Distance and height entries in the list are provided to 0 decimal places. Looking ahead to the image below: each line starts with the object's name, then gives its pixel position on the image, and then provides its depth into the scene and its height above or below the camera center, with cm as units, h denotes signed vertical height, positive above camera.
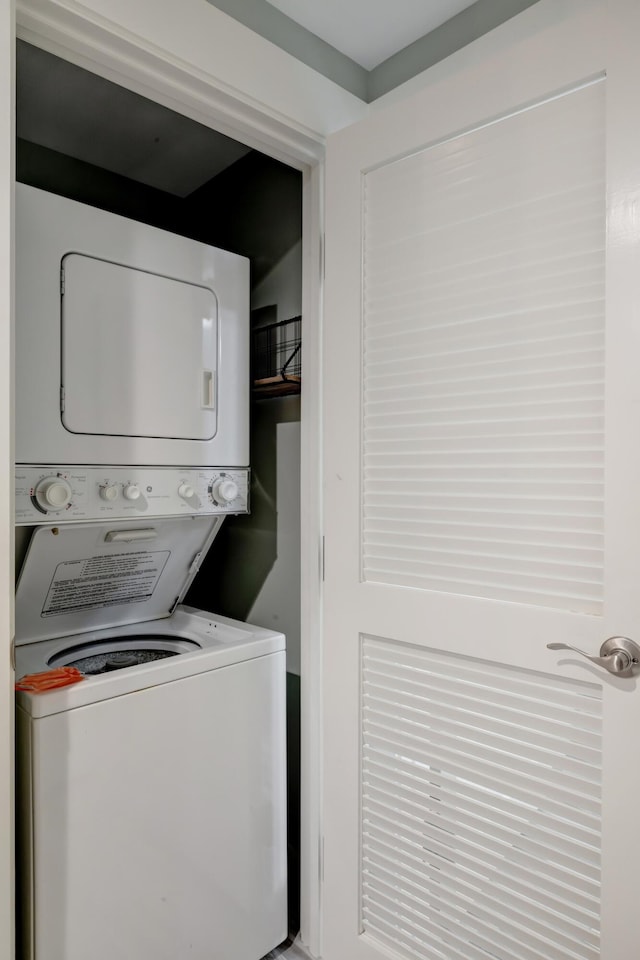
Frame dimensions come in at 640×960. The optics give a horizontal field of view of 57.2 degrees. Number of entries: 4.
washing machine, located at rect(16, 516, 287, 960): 125 -69
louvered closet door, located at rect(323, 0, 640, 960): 111 -7
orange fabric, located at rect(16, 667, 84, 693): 126 -46
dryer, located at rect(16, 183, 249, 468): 140 +35
